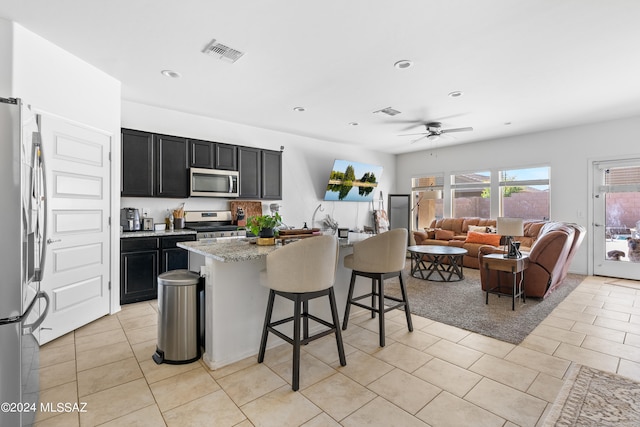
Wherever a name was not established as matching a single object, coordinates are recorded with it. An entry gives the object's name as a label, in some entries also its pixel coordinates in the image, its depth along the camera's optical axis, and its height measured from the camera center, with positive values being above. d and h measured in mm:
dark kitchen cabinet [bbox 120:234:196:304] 3824 -668
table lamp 3971 -228
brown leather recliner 3883 -651
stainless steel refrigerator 1428 -271
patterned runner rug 1805 -1215
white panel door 2893 -140
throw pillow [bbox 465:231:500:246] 6086 -514
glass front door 5207 -88
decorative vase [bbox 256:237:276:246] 2664 -252
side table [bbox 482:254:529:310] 3743 -684
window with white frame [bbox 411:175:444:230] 7918 +270
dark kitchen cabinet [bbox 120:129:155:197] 4016 +643
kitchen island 2352 -739
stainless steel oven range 4660 -206
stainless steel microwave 4645 +466
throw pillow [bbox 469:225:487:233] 6605 -328
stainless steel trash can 2430 -861
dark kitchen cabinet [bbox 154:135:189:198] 4332 +667
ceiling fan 5285 +1500
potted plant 2658 -112
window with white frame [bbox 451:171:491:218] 7062 +453
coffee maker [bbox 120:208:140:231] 4180 -102
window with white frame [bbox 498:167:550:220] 6218 +436
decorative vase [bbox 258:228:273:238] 2688 -183
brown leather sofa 5938 -478
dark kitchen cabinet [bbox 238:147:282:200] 5312 +706
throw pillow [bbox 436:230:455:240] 7028 -496
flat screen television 6750 +730
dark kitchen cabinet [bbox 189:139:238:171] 4676 +913
